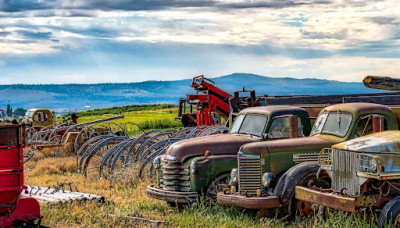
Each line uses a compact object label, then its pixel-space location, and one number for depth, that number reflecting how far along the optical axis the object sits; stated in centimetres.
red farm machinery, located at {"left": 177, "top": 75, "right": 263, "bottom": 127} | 3334
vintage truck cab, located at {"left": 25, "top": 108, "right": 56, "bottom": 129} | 3219
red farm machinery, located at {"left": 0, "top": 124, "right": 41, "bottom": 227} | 959
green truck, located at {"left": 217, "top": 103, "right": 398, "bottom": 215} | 1094
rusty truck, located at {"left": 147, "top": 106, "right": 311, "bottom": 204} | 1202
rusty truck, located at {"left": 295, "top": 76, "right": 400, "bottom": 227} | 888
